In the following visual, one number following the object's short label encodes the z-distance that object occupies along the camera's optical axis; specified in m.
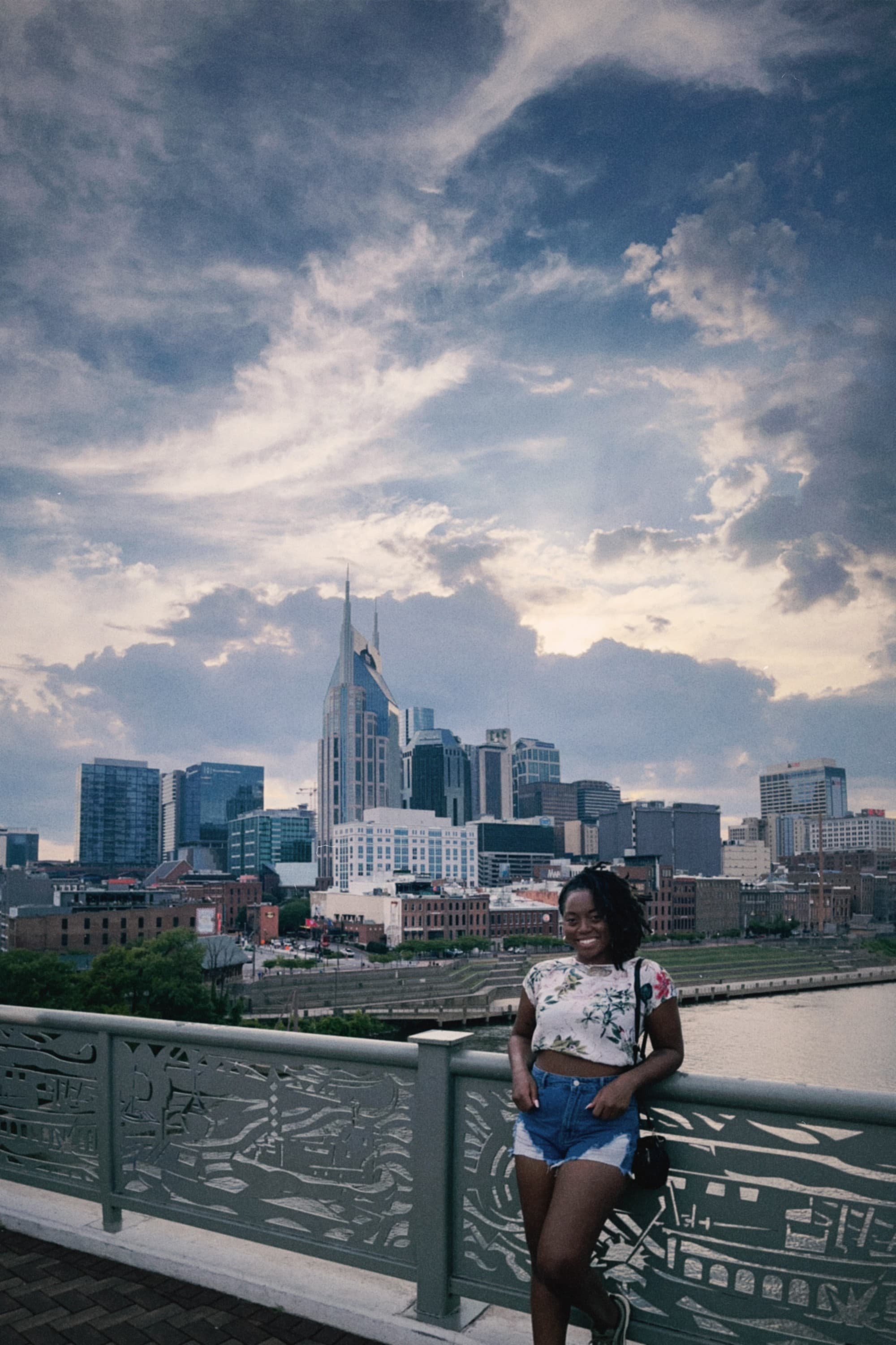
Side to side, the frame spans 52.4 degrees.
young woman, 2.55
